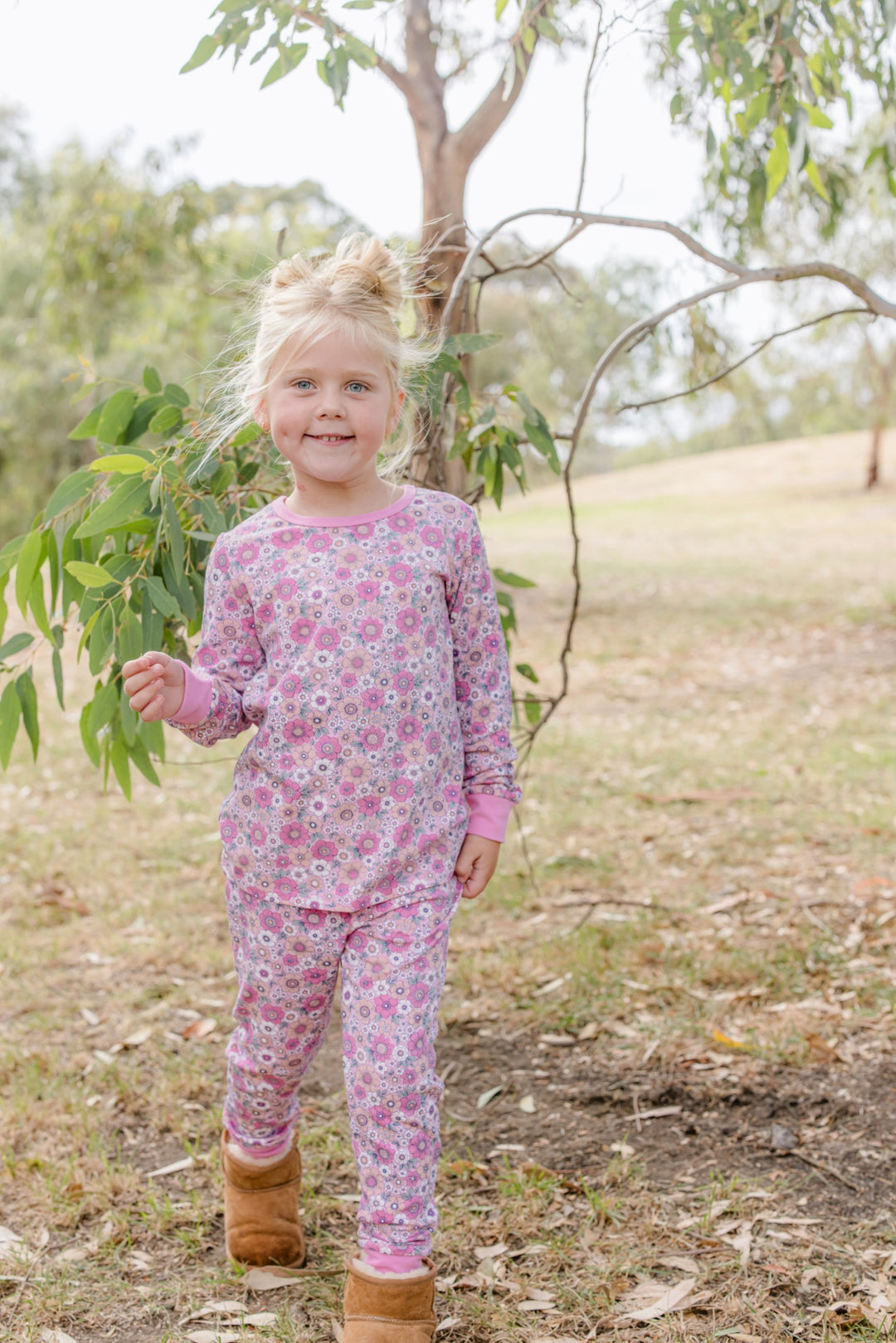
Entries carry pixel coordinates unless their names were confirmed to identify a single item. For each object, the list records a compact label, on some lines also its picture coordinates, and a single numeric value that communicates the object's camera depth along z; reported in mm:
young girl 1979
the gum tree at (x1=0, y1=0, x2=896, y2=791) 2420
